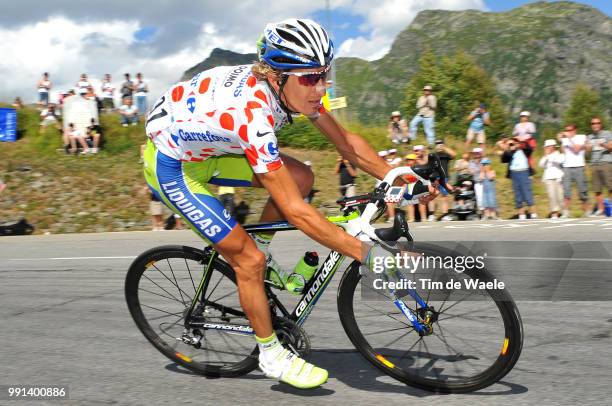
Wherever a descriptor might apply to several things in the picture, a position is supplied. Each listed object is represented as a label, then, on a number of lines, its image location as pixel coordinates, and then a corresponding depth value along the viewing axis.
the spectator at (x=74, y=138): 20.08
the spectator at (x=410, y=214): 13.78
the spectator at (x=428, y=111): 17.06
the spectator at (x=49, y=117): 20.98
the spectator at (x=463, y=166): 13.88
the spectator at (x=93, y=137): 20.37
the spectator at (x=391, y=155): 14.22
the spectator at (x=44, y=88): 21.03
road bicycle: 3.51
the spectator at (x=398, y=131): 19.11
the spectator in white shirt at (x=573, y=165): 13.15
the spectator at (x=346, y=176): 13.82
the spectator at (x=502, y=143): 14.73
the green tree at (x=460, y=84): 79.69
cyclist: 3.39
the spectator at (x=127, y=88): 19.88
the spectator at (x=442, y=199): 13.40
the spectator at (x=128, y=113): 20.76
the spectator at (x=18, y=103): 23.11
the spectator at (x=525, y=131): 13.61
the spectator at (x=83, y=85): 19.30
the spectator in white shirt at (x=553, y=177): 13.38
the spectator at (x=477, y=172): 13.60
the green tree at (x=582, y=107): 100.25
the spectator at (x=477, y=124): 16.80
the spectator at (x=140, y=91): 19.89
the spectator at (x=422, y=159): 13.51
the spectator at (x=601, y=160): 12.84
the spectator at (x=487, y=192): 13.50
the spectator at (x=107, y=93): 20.41
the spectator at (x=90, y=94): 19.33
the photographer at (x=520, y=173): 13.36
